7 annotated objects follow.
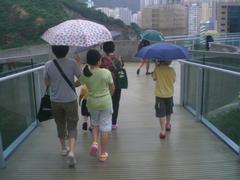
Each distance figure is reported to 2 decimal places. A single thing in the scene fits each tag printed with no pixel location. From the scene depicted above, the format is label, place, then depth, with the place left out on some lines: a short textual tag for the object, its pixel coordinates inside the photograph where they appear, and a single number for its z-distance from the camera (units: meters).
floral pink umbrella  4.87
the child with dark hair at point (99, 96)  5.07
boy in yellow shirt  6.30
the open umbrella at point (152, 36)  11.45
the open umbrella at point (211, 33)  20.01
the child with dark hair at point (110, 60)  6.14
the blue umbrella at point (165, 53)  6.01
